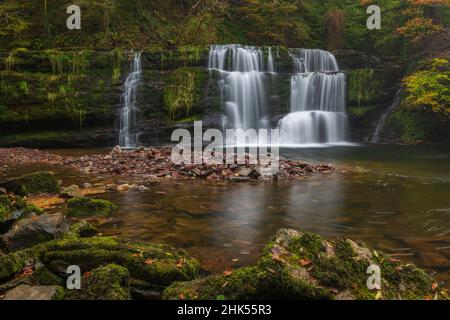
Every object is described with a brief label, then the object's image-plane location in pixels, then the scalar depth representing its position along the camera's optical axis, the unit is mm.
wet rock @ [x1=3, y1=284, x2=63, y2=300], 3416
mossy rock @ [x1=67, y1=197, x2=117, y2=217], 7078
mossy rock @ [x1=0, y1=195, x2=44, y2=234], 5719
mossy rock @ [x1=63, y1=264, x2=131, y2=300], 3502
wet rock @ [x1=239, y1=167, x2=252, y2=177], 11227
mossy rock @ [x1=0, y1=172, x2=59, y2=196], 8273
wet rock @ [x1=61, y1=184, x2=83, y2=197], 8334
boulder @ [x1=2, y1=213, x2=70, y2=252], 4898
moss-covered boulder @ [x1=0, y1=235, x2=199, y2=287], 4086
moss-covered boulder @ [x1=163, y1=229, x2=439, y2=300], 3471
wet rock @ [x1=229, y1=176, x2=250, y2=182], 11016
